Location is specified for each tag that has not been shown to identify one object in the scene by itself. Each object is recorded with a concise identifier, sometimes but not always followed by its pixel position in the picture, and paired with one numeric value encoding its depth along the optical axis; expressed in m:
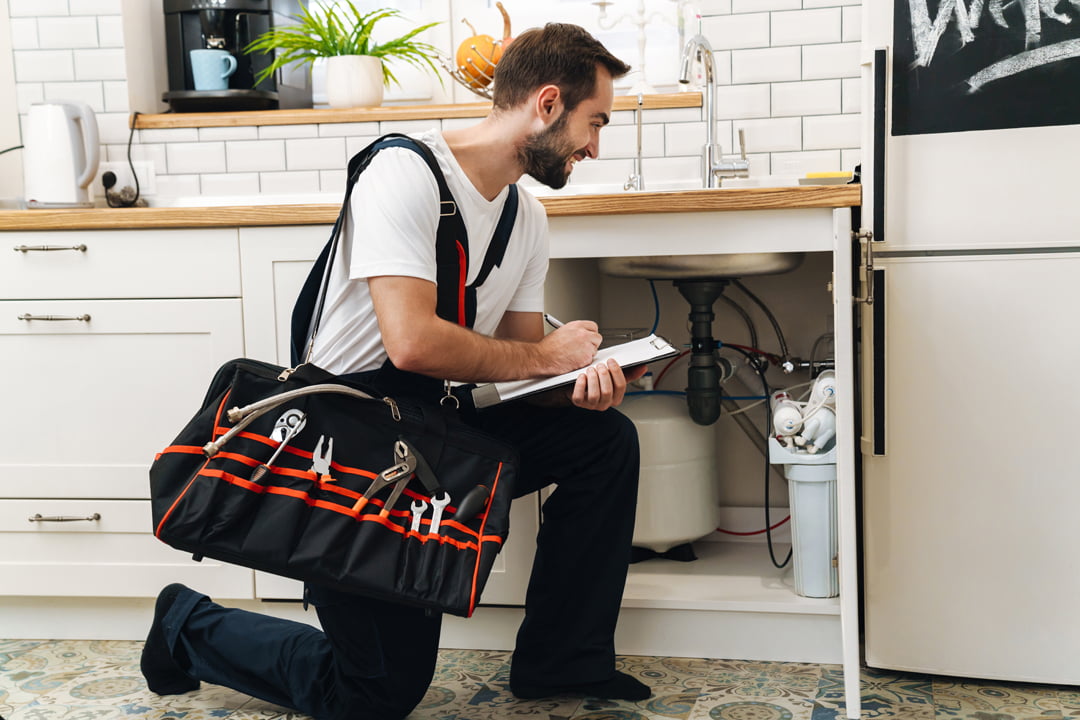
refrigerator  1.62
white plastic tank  2.04
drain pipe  2.06
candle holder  2.44
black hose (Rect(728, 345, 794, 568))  2.06
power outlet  2.53
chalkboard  1.60
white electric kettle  2.35
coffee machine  2.52
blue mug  2.53
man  1.42
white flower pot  2.48
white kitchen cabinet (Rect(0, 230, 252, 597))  1.91
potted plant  2.48
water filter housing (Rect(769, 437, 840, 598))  1.80
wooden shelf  2.43
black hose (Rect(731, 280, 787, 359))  2.33
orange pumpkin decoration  2.37
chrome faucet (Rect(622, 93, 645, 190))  2.26
